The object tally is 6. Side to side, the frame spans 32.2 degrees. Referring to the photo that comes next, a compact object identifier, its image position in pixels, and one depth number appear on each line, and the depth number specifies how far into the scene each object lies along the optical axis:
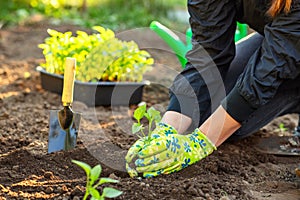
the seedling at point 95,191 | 1.42
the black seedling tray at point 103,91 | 2.74
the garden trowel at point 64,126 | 2.02
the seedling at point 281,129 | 2.62
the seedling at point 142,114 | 1.87
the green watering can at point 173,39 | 2.60
